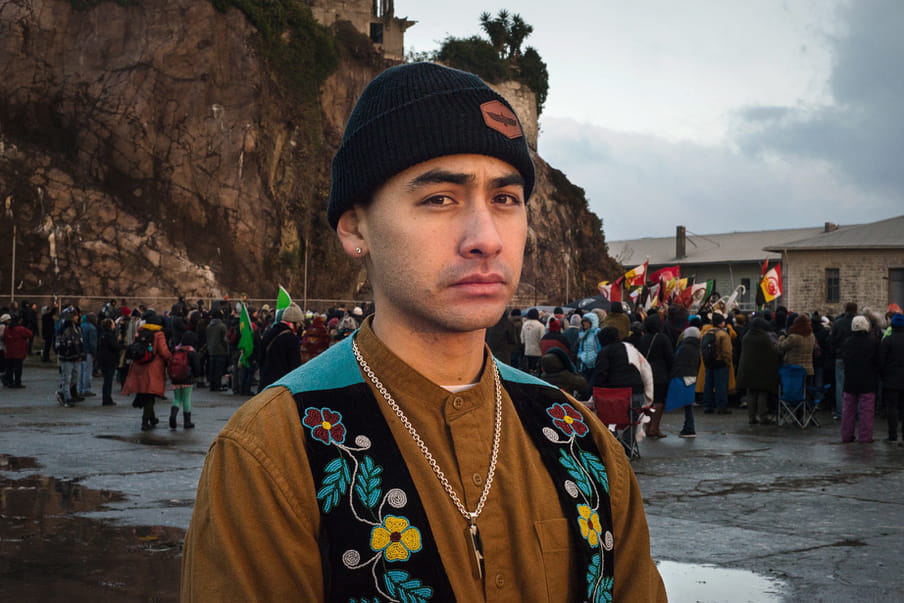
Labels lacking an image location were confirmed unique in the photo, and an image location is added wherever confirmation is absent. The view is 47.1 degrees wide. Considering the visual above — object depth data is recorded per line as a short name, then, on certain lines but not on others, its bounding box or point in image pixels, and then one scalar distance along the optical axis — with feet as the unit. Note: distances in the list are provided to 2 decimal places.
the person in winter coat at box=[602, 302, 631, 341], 60.95
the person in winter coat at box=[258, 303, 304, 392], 41.96
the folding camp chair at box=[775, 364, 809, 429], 56.54
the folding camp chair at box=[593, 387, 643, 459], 40.16
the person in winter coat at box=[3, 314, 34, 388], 71.87
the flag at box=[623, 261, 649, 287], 116.26
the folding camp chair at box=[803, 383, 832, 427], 57.00
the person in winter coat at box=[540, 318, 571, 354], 49.39
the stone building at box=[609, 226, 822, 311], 229.04
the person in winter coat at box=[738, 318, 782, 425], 57.52
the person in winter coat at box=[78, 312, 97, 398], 68.03
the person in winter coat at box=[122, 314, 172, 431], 49.37
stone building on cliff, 190.60
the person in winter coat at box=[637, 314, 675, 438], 50.37
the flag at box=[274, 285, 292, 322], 69.62
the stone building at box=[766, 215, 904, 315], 180.65
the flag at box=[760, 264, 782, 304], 99.40
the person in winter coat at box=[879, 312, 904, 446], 47.19
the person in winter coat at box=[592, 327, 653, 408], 41.06
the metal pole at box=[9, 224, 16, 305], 129.49
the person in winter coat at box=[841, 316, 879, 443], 47.50
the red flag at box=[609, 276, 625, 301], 105.60
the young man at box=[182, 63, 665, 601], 6.00
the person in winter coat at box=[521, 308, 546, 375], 71.10
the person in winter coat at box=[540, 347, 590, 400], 38.27
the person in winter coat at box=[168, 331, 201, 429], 49.49
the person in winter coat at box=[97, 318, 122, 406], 63.26
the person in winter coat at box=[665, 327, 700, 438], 50.16
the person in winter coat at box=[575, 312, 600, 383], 56.49
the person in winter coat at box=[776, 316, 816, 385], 56.29
